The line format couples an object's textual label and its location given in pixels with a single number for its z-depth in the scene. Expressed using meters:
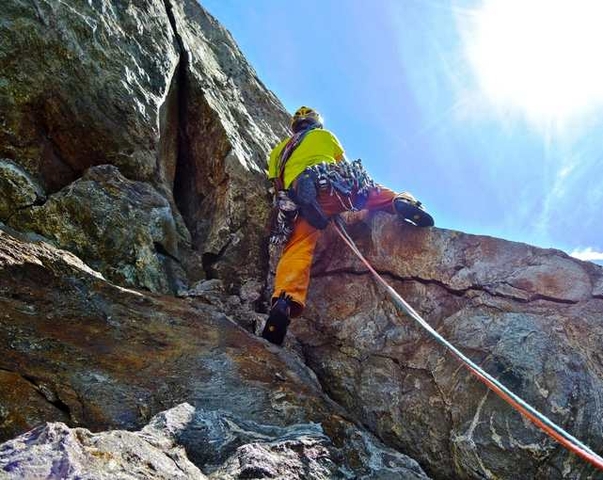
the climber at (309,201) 5.25
